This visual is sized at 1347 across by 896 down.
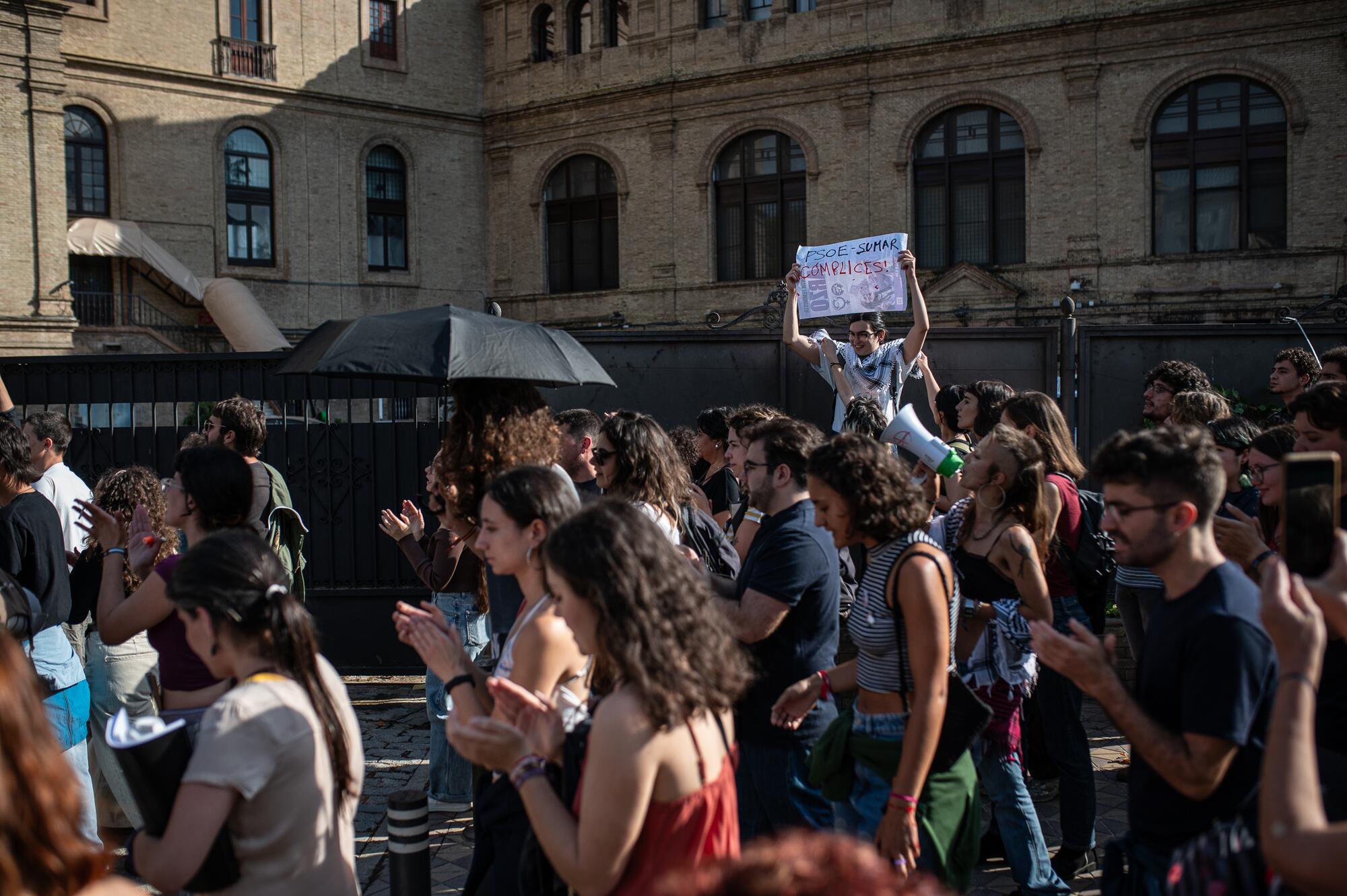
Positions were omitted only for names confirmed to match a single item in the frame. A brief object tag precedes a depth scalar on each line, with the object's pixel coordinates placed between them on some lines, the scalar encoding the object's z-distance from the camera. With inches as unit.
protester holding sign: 342.3
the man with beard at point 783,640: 160.9
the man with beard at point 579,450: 241.1
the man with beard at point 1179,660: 101.7
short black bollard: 154.6
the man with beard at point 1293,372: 283.1
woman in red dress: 97.7
